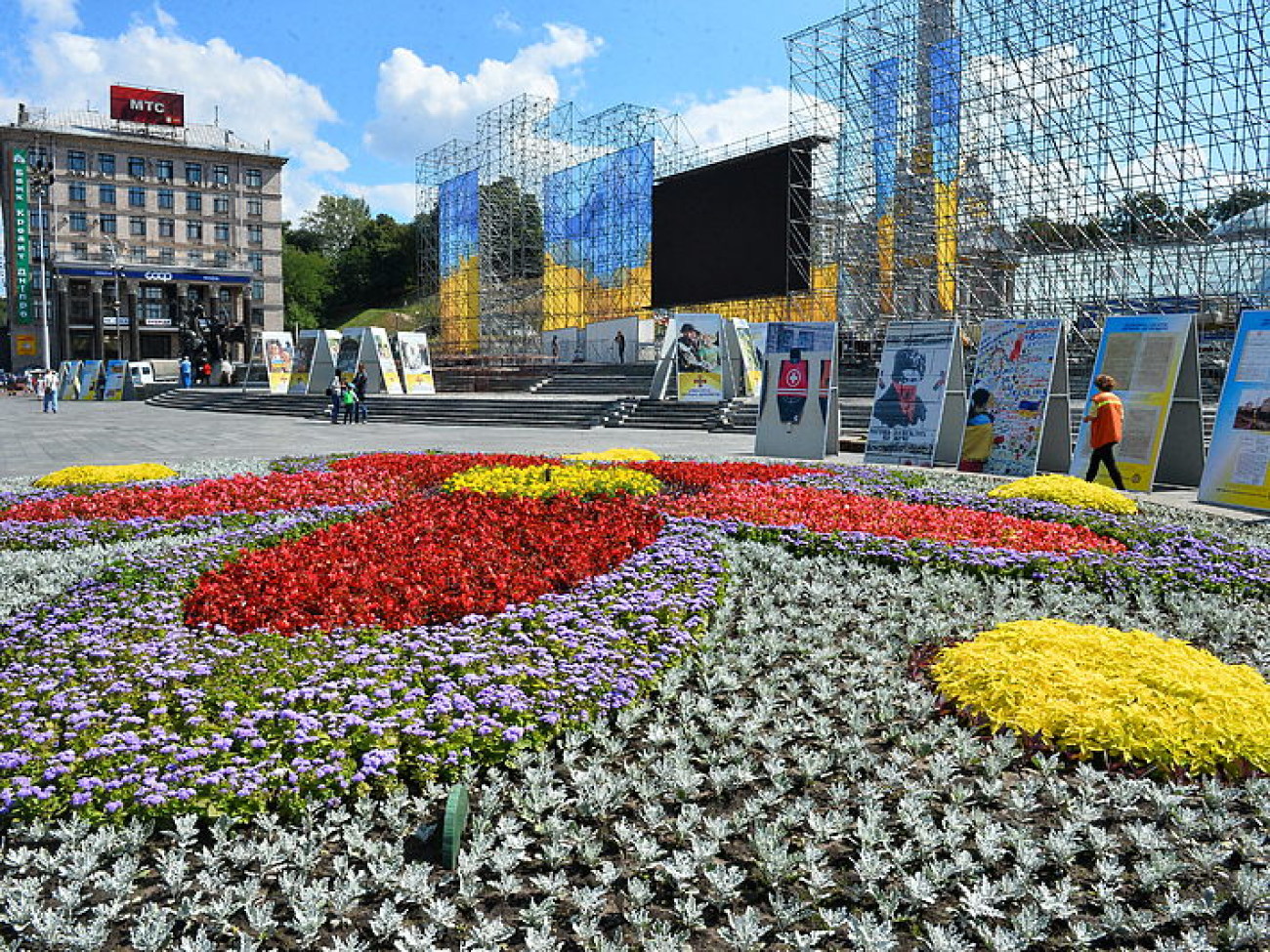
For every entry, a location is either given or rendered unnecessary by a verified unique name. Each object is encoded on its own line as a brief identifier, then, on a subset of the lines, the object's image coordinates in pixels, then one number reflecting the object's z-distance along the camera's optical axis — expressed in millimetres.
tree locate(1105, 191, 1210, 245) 27250
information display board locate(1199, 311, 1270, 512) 11367
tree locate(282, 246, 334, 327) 88250
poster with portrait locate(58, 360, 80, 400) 44031
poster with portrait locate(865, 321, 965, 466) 15656
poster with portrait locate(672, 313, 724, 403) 26094
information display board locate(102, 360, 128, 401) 43938
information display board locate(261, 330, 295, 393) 37125
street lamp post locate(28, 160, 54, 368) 41875
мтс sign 74125
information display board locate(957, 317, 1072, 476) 14250
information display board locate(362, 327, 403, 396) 32656
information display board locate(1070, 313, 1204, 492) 12859
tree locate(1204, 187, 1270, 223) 25969
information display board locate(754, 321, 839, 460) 16875
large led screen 35750
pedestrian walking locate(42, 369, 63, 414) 32625
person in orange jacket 12070
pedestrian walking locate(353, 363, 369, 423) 28611
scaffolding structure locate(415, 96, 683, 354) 47969
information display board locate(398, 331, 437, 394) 33656
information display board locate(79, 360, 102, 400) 44000
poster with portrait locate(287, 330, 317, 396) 34625
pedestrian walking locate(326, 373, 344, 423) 27297
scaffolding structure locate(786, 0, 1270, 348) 26562
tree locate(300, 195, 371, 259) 105812
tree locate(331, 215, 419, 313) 89688
